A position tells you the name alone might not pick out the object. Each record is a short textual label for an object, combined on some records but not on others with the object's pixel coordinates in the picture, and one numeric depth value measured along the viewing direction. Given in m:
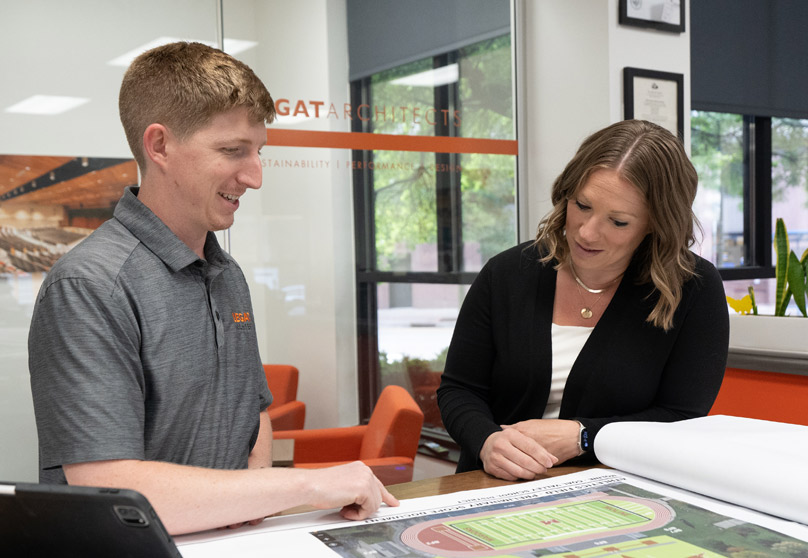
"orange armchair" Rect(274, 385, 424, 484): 2.87
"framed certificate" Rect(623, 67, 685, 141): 3.73
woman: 1.63
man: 0.99
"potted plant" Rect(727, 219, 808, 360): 2.58
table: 1.20
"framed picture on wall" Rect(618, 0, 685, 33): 3.69
